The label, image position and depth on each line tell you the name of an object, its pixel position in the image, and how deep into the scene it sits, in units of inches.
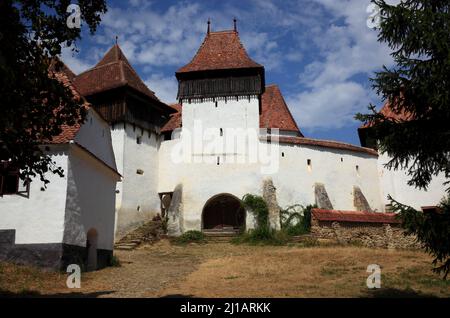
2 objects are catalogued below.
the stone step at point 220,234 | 1011.6
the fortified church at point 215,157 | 1058.1
